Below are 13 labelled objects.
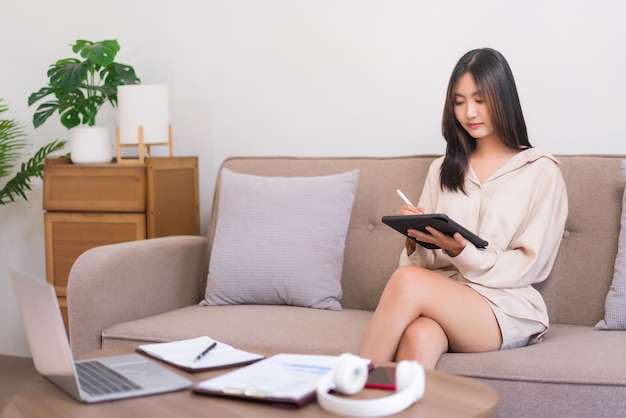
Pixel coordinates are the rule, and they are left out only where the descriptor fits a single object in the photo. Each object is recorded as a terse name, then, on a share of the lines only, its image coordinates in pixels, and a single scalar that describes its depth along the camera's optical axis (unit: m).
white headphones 1.29
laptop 1.43
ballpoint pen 1.67
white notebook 1.63
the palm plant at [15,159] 3.62
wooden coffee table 1.34
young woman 2.04
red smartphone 1.43
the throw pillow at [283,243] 2.61
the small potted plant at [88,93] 3.15
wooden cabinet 3.07
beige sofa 1.92
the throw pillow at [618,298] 2.26
